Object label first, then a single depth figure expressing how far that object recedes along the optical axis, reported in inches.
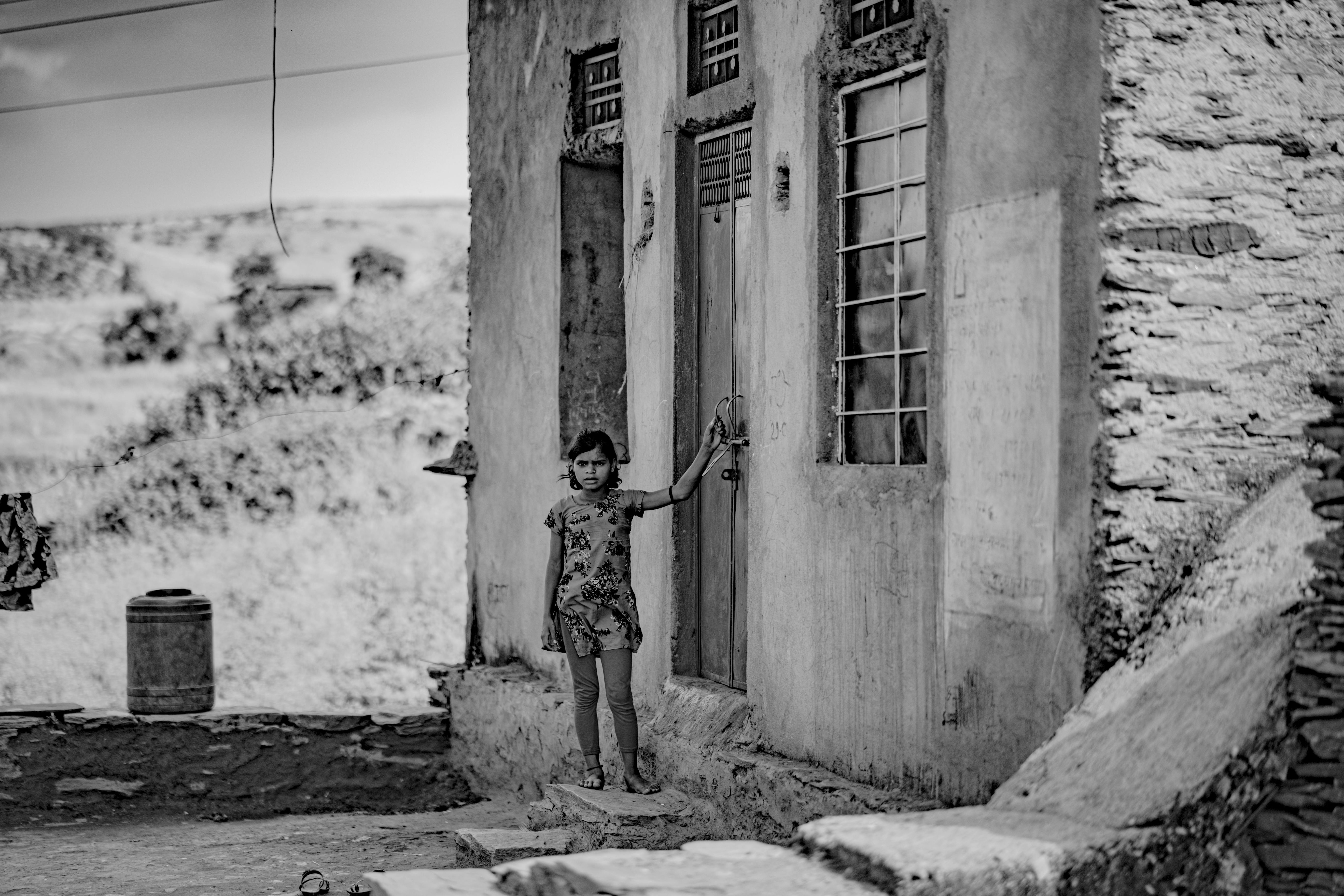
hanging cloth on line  360.8
